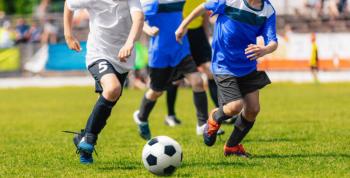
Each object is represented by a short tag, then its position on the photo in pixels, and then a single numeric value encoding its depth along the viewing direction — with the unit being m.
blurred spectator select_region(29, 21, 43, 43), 32.41
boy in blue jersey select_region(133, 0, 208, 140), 11.23
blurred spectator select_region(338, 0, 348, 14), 32.91
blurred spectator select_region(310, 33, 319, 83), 27.72
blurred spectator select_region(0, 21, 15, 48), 31.45
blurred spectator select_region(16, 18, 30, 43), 32.03
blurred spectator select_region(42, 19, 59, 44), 32.02
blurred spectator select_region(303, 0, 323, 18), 33.44
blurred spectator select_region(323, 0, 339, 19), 32.31
